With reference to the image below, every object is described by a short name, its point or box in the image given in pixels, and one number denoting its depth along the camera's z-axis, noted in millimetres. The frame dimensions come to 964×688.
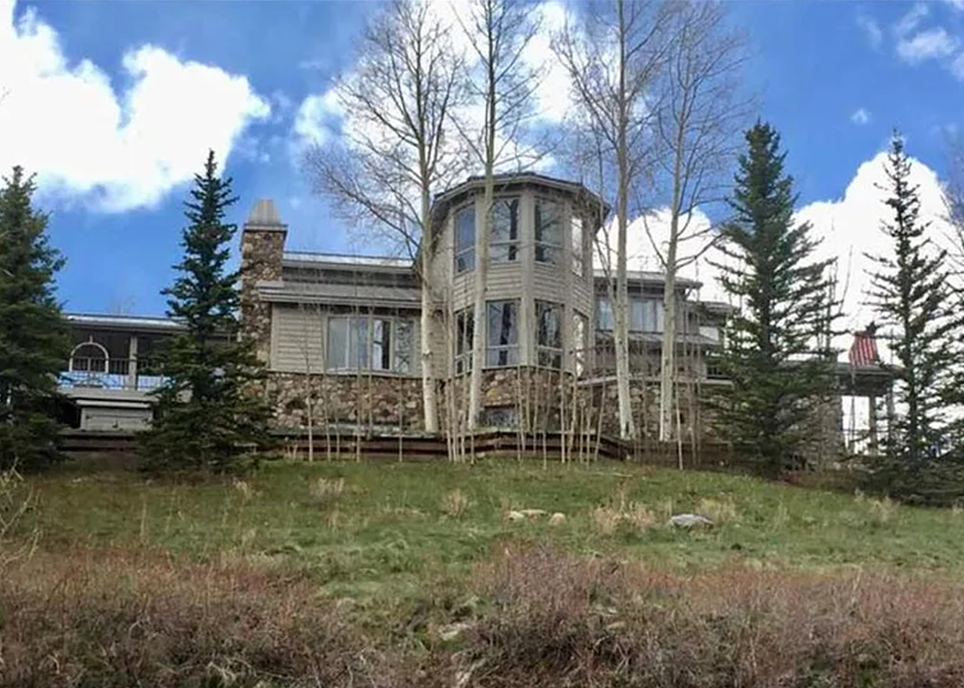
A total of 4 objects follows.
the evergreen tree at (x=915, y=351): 18891
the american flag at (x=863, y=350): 25234
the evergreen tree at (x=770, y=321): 19156
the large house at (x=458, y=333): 21219
